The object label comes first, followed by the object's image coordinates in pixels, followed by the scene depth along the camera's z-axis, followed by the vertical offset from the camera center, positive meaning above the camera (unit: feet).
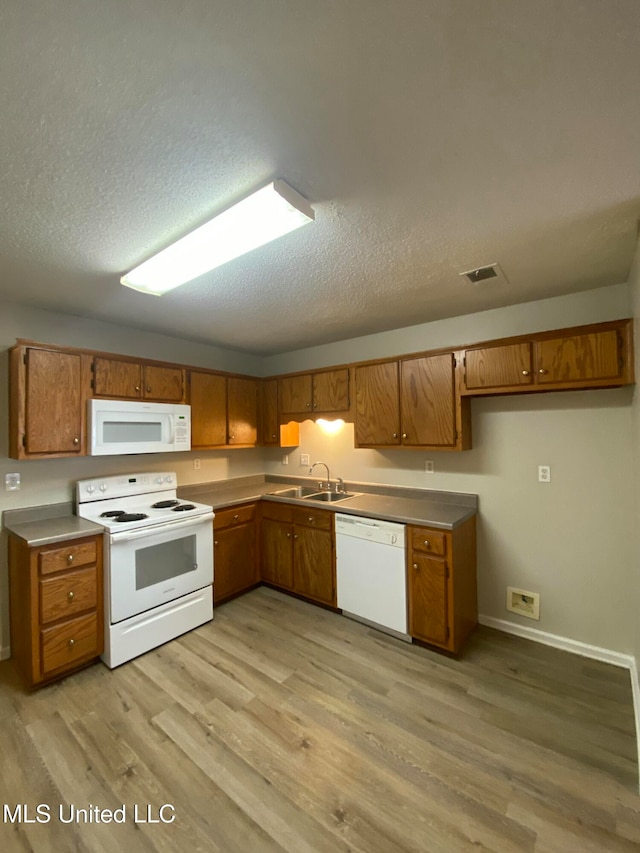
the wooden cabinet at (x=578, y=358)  6.73 +1.33
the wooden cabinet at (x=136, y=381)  8.64 +1.44
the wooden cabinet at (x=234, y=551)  10.17 -3.50
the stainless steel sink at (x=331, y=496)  11.38 -2.10
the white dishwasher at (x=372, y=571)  8.36 -3.47
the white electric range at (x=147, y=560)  7.68 -2.95
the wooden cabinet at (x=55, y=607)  6.88 -3.42
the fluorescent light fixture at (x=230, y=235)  4.41 +2.86
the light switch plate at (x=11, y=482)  7.95 -0.97
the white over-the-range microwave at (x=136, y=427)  8.34 +0.23
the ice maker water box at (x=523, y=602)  8.37 -4.17
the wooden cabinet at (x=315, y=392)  10.74 +1.26
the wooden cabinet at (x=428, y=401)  8.68 +0.72
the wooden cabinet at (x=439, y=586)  7.69 -3.48
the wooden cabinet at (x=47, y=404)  7.47 +0.74
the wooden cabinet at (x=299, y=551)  9.78 -3.46
